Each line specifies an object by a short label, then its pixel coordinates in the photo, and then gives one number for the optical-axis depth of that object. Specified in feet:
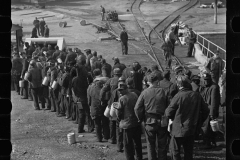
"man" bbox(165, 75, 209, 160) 24.34
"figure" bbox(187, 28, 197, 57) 73.62
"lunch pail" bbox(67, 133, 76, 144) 34.81
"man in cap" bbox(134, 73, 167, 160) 25.61
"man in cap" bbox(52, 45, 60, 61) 55.91
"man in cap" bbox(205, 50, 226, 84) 50.39
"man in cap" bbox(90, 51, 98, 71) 50.34
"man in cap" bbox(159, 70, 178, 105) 30.77
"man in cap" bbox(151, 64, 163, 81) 36.02
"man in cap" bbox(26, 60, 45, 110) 45.65
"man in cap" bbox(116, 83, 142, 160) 27.68
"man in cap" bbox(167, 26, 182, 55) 71.41
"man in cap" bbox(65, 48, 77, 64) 51.47
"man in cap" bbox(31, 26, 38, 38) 93.56
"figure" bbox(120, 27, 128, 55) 78.23
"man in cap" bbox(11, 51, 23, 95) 53.01
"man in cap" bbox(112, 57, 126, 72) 42.20
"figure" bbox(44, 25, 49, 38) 96.68
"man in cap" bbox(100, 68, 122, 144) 32.71
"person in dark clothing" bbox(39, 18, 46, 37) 99.46
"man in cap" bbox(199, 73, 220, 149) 29.63
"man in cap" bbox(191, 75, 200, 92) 30.63
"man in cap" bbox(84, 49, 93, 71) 52.60
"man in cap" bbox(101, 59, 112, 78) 38.40
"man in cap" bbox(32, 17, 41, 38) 99.91
